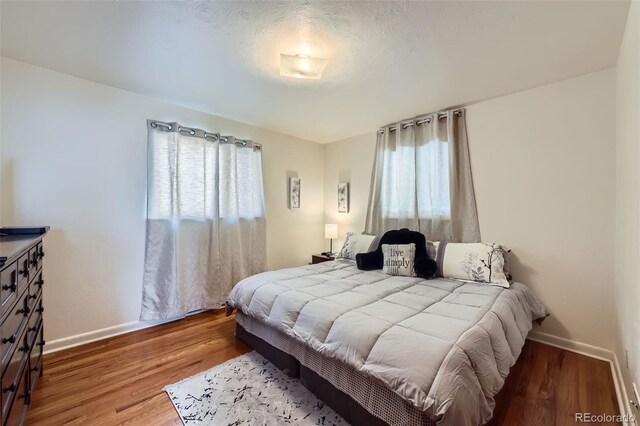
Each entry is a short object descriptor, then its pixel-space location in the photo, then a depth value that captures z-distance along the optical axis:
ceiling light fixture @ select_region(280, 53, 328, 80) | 2.01
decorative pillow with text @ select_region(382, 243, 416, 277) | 2.72
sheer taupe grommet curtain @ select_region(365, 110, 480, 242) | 3.00
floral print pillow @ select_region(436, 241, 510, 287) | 2.39
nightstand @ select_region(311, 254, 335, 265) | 3.89
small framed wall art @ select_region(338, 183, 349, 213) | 4.23
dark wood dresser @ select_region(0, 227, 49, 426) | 1.09
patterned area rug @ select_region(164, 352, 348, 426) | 1.58
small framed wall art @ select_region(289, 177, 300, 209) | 4.17
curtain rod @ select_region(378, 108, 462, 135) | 3.01
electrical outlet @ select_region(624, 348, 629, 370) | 1.64
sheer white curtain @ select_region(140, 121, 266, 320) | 2.84
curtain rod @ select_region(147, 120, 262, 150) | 2.86
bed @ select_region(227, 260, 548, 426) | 1.19
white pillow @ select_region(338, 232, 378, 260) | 3.31
